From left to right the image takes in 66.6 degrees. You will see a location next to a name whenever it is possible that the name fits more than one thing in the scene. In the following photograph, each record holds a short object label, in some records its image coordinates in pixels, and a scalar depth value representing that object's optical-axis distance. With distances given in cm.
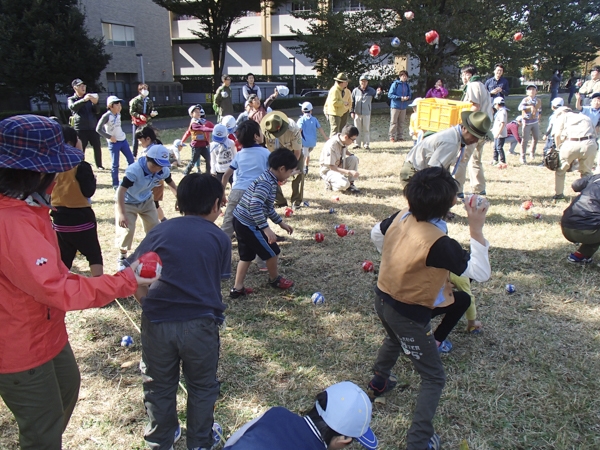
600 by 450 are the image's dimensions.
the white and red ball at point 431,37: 1434
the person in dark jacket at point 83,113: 938
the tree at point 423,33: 1952
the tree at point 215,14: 2961
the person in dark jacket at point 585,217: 483
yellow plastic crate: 965
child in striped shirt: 414
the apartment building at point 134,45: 3105
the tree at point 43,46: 1978
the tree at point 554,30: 2059
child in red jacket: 903
